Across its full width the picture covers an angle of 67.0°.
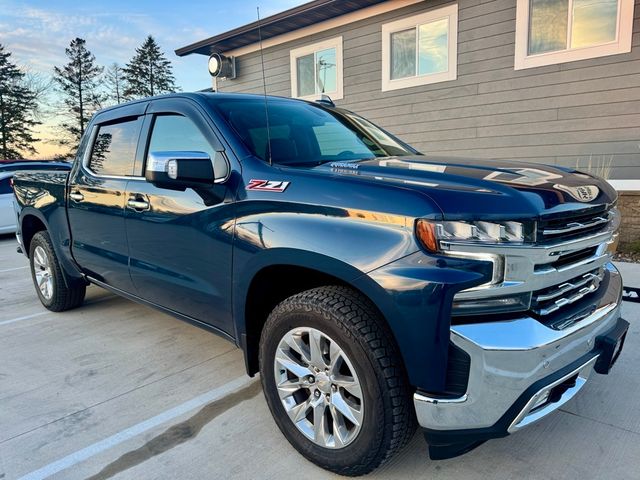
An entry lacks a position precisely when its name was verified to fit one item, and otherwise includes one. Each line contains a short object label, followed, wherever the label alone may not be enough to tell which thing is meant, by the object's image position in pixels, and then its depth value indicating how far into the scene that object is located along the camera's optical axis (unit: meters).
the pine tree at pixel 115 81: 35.62
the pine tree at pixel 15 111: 29.58
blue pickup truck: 1.83
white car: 9.59
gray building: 6.61
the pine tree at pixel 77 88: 33.62
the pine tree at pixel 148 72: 36.66
